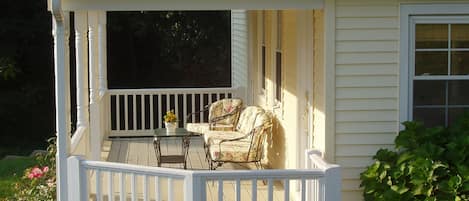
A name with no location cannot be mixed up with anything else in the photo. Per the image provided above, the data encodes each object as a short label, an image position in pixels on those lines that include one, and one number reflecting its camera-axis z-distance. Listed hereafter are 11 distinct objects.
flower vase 9.84
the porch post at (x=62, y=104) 6.24
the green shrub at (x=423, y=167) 5.74
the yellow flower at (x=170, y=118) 9.91
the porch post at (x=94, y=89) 9.17
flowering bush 7.57
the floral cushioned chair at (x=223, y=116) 10.59
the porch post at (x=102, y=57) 12.05
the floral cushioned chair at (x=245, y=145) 8.75
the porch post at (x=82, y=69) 7.88
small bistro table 9.40
